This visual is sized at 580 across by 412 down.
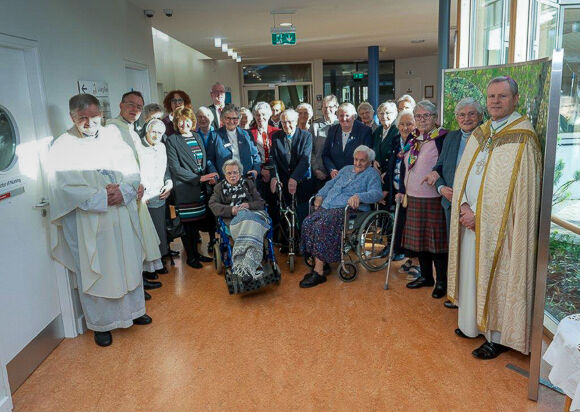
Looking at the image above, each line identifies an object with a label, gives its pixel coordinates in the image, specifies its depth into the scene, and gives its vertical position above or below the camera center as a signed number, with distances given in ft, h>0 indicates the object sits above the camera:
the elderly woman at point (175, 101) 16.37 +0.95
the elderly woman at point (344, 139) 14.26 -0.56
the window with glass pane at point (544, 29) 10.07 +1.80
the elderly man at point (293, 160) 14.75 -1.17
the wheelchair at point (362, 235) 12.64 -3.19
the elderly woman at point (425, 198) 11.26 -1.97
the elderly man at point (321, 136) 15.19 -0.48
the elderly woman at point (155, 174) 12.64 -1.23
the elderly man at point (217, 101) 17.21 +0.94
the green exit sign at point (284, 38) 23.01 +4.15
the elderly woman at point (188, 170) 13.80 -1.26
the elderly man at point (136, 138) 11.95 -0.20
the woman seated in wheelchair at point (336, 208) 12.61 -2.37
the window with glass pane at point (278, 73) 49.52 +5.29
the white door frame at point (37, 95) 9.43 +0.80
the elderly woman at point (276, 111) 19.47 +0.52
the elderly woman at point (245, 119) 18.22 +0.24
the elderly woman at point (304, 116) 16.07 +0.22
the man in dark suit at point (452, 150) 9.86 -0.75
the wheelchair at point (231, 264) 11.93 -3.78
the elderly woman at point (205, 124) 14.74 +0.10
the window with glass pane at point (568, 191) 8.98 -1.60
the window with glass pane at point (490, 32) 13.35 +2.55
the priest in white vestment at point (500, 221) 8.06 -1.92
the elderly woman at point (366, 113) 16.47 +0.22
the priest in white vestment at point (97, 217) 9.39 -1.76
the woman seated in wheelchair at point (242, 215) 11.93 -2.41
